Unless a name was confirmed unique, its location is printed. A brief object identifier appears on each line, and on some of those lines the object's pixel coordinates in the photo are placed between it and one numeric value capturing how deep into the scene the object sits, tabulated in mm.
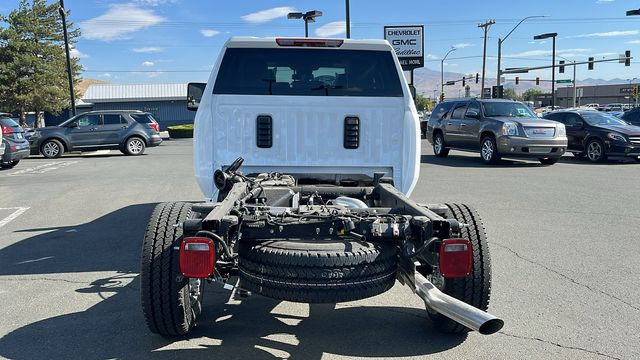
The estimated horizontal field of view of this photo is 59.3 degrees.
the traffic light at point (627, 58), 45288
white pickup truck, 3246
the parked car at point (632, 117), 19578
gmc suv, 15062
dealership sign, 33406
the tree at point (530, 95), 143225
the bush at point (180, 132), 37781
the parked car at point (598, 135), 16094
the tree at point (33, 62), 37156
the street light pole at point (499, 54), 48638
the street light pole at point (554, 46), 45969
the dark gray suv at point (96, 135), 20984
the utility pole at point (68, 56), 25719
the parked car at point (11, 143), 15680
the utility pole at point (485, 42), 56625
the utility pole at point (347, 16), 25969
